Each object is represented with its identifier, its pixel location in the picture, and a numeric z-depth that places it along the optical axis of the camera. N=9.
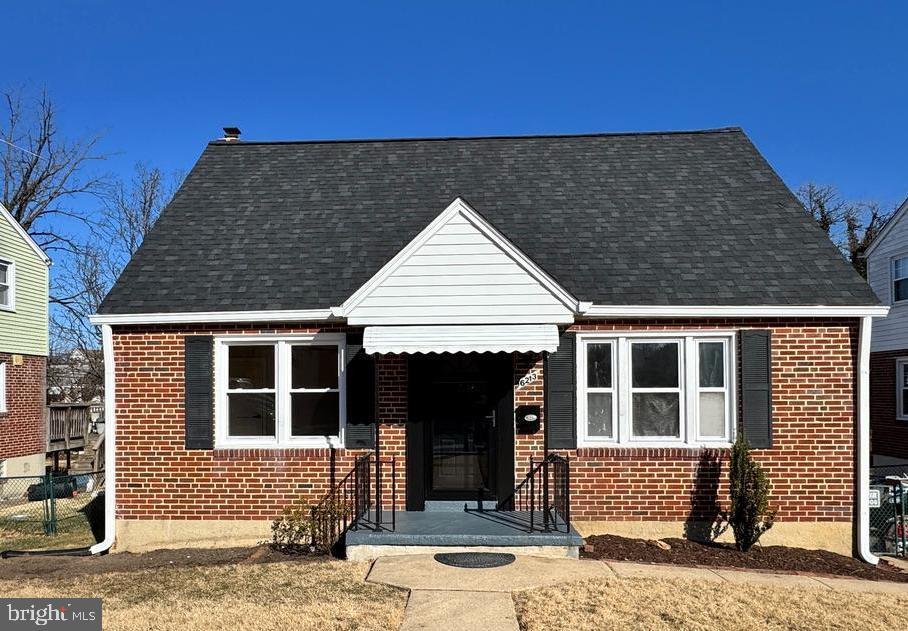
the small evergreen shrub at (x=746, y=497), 8.96
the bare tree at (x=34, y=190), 30.47
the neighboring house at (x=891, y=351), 18.53
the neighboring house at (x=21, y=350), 19.33
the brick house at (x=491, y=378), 9.05
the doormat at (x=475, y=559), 7.96
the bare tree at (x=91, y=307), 30.86
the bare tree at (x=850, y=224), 37.84
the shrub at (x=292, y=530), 9.48
